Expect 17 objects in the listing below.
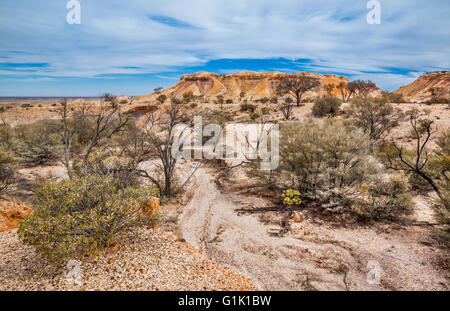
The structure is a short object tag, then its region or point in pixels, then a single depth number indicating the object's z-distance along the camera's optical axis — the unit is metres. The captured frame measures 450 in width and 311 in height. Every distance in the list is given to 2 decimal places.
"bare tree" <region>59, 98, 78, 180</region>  11.55
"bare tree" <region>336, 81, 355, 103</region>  42.72
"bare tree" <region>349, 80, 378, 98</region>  39.30
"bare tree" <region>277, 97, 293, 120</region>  30.44
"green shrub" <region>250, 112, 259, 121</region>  31.41
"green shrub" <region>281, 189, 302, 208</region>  9.41
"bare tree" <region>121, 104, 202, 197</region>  11.61
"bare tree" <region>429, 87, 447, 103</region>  49.79
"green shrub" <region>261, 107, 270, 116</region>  33.77
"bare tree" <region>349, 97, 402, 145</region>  19.95
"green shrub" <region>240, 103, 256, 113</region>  36.37
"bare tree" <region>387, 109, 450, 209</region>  7.55
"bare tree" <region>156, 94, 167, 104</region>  45.62
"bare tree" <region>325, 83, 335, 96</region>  58.15
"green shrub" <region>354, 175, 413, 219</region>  8.81
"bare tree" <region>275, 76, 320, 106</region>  38.03
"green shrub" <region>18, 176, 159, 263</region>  4.83
